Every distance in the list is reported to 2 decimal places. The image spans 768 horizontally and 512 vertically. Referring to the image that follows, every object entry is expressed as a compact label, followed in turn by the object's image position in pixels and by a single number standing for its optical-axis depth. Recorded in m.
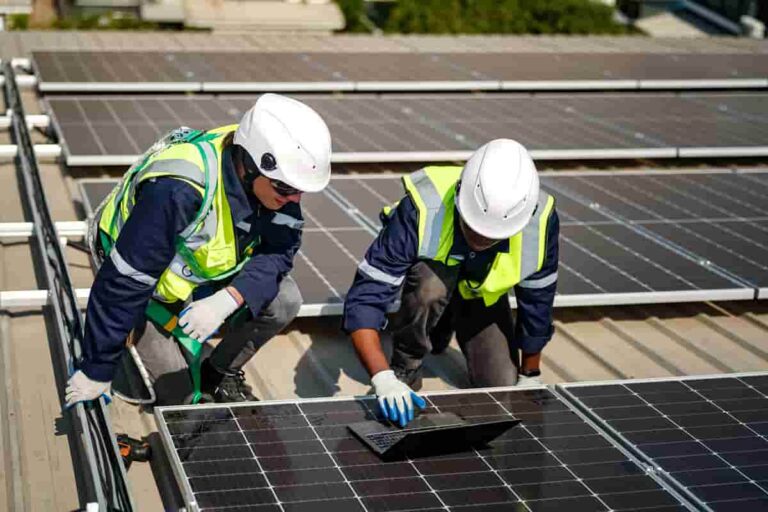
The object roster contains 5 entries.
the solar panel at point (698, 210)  9.25
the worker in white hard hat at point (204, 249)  6.16
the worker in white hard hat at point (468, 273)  6.68
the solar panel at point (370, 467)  5.31
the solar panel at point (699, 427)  5.59
